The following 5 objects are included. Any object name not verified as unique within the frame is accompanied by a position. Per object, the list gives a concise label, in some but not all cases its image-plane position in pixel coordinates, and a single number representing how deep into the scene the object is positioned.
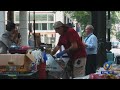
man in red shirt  7.33
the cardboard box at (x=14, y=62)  6.12
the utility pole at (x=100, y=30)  10.67
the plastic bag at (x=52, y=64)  6.76
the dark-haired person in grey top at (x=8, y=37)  7.83
